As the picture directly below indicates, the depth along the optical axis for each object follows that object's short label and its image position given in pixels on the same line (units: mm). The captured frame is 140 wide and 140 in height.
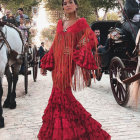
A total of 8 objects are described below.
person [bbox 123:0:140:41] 4648
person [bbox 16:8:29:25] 8055
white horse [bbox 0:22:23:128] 5043
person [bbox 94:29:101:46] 7505
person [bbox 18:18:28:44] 7711
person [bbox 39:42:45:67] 19620
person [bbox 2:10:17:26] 7316
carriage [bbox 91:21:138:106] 5148
